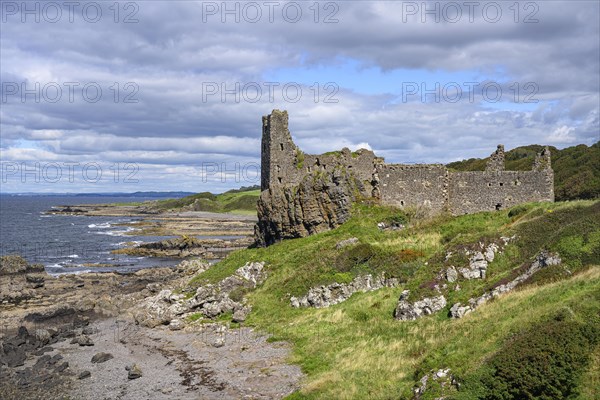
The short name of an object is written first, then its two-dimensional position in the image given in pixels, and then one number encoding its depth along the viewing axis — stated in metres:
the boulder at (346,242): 41.69
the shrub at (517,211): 40.55
